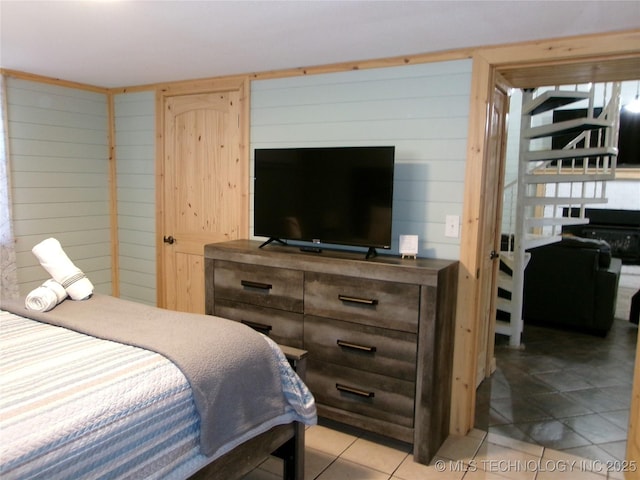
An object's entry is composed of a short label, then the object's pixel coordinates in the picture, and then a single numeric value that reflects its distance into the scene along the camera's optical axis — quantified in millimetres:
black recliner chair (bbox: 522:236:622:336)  4617
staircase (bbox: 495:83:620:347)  4285
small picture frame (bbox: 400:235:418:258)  2914
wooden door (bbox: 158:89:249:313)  3727
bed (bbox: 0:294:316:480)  1365
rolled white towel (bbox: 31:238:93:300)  2439
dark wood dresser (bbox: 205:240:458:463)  2596
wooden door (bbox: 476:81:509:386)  2956
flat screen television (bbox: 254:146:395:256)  2838
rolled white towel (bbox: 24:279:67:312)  2287
